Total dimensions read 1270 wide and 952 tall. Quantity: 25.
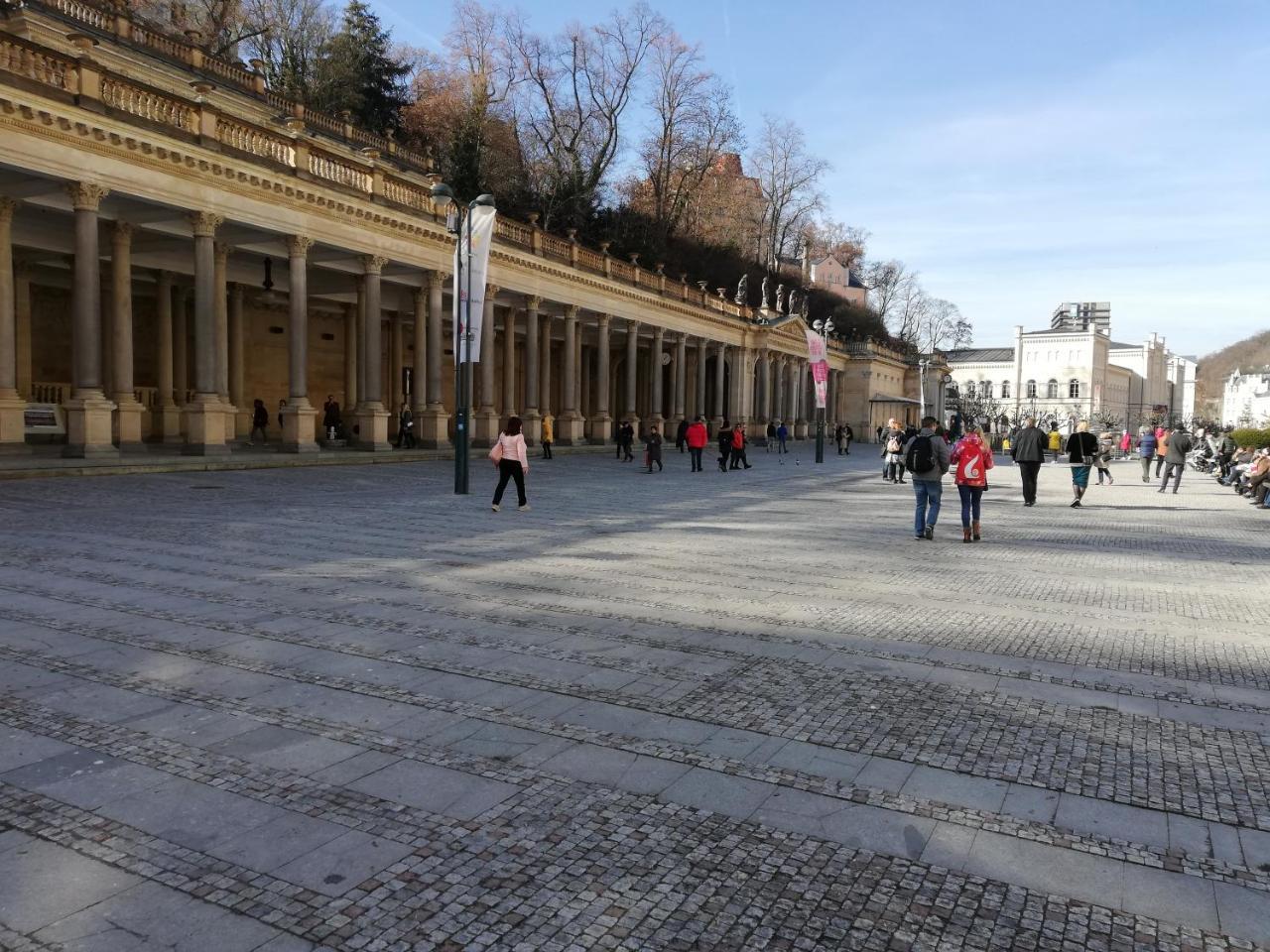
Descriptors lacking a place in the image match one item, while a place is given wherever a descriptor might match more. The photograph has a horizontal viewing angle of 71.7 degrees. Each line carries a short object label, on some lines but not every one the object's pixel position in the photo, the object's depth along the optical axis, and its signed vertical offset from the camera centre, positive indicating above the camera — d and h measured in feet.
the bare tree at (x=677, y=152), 177.99 +58.32
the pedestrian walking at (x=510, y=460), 44.01 -2.07
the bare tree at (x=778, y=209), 228.22 +57.51
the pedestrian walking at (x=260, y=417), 95.45 -0.32
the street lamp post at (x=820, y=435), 110.73 -1.47
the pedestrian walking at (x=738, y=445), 88.81 -2.30
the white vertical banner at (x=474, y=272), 50.55 +8.59
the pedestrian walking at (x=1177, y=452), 70.49 -1.86
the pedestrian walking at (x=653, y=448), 82.23 -2.53
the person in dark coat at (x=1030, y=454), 56.24 -1.72
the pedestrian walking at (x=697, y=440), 85.05 -1.78
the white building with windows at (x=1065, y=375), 383.45 +24.47
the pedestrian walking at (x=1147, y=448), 87.86 -2.02
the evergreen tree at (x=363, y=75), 136.36 +54.88
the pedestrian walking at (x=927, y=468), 37.19 -1.83
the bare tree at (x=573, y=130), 163.22 +56.29
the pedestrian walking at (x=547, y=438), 99.71 -2.13
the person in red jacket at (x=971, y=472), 37.50 -1.96
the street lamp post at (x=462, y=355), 50.47 +3.69
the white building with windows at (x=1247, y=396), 387.75 +17.24
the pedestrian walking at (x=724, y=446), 87.81 -2.41
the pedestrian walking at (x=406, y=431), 93.45 -1.49
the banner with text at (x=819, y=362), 107.65 +7.63
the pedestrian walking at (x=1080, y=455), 56.44 -1.79
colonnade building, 60.18 +15.37
